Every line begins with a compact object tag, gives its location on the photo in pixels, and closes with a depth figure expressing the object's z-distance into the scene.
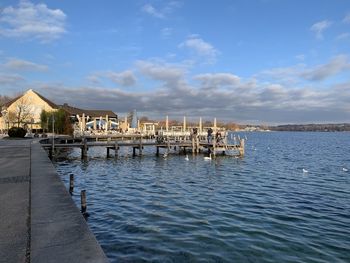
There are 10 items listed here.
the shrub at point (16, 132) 52.28
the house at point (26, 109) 77.41
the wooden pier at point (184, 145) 38.50
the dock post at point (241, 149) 43.06
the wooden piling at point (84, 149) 38.15
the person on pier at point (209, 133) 45.30
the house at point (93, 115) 75.94
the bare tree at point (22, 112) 75.44
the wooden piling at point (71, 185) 18.03
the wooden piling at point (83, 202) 13.59
